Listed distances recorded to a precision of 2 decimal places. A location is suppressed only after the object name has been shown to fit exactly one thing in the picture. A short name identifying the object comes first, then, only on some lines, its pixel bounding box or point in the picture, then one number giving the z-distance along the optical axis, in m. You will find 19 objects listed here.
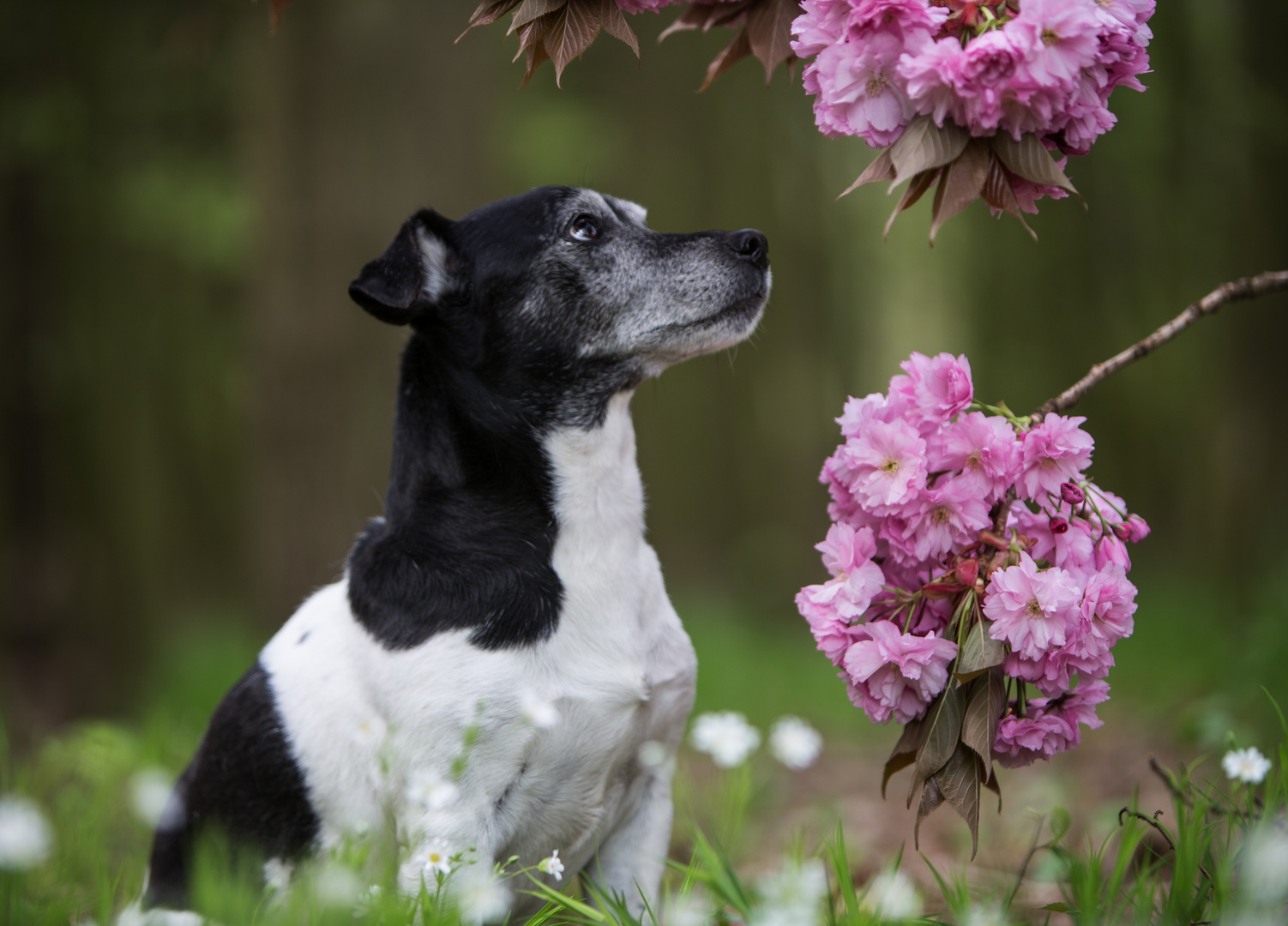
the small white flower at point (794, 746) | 2.21
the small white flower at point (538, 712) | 2.09
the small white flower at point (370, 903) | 2.11
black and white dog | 2.54
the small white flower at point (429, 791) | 1.91
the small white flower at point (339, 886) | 1.90
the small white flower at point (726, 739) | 2.07
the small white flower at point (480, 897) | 1.87
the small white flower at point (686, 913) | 2.09
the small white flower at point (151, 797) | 2.06
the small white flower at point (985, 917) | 1.95
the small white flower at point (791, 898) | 1.76
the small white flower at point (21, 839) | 1.70
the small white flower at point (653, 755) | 2.51
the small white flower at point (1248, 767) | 2.37
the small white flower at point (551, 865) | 2.10
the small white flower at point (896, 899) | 2.09
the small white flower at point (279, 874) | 2.74
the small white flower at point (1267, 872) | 1.73
